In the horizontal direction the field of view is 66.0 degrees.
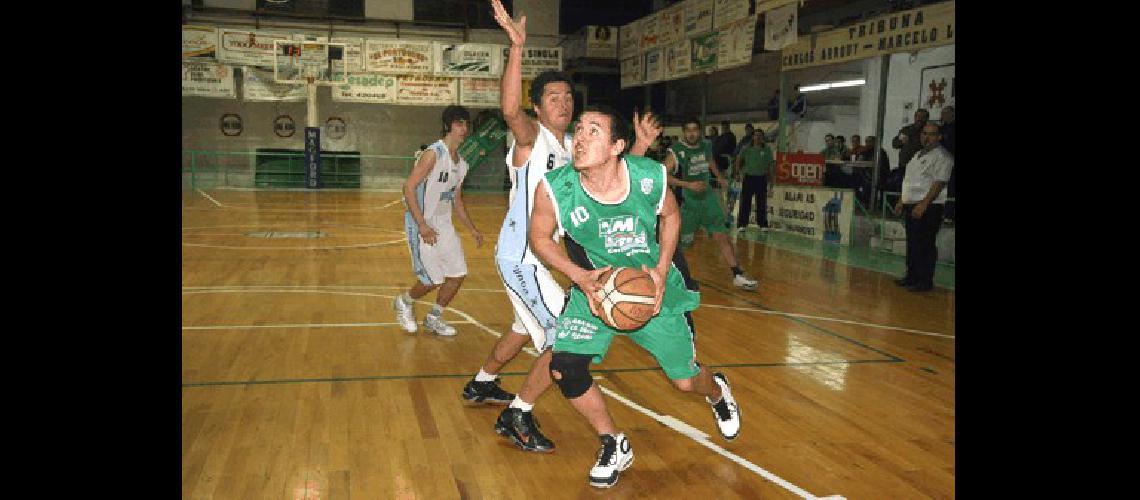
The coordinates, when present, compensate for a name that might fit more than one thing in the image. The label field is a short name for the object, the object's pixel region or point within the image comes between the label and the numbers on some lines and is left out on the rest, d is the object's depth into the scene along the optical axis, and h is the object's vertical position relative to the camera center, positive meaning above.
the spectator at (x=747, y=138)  15.98 +1.06
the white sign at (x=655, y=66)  21.06 +3.14
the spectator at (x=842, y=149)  15.52 +0.87
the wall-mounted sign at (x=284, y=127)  28.48 +2.10
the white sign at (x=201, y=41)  24.12 +4.12
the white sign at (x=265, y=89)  25.53 +3.00
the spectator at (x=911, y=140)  11.39 +0.80
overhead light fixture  19.64 +2.56
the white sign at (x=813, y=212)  13.64 -0.25
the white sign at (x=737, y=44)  16.14 +2.86
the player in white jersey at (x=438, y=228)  6.20 -0.26
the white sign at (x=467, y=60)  25.47 +3.90
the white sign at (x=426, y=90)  26.02 +3.04
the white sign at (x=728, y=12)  15.99 +3.43
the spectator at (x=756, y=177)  15.07 +0.33
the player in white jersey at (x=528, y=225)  4.05 -0.17
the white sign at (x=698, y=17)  17.52 +3.64
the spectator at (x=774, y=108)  20.45 +2.06
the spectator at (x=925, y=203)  9.34 -0.06
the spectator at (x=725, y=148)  17.55 +1.00
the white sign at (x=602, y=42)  24.39 +4.24
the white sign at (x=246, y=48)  24.45 +4.01
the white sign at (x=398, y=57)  25.16 +3.90
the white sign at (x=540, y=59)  25.48 +3.94
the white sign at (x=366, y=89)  25.73 +3.02
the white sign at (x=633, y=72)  22.48 +3.21
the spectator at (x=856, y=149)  14.97 +0.82
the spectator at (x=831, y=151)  16.02 +0.84
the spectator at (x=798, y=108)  20.17 +2.05
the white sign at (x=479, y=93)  26.08 +3.00
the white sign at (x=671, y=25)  18.98 +3.82
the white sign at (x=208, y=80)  24.91 +3.17
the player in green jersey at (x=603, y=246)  3.48 -0.21
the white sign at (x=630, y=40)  22.50 +4.05
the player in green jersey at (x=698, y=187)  9.34 +0.09
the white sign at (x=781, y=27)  14.40 +2.83
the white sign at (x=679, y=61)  19.16 +3.04
